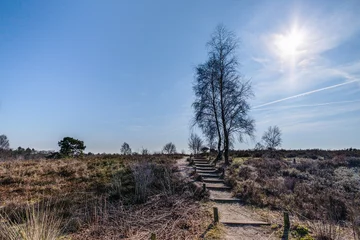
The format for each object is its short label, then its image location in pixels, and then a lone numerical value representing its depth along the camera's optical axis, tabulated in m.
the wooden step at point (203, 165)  14.59
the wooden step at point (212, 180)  10.59
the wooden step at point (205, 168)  13.47
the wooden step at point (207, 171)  12.83
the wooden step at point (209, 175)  11.75
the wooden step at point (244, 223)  5.73
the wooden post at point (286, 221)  5.34
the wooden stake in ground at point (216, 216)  5.83
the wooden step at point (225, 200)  7.92
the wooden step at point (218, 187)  9.54
